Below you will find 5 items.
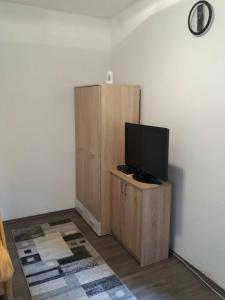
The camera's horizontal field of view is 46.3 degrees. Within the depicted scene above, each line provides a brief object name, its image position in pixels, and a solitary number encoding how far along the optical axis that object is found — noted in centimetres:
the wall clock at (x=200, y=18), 201
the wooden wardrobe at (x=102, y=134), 274
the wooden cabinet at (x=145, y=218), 233
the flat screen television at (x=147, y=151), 227
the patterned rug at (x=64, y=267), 209
